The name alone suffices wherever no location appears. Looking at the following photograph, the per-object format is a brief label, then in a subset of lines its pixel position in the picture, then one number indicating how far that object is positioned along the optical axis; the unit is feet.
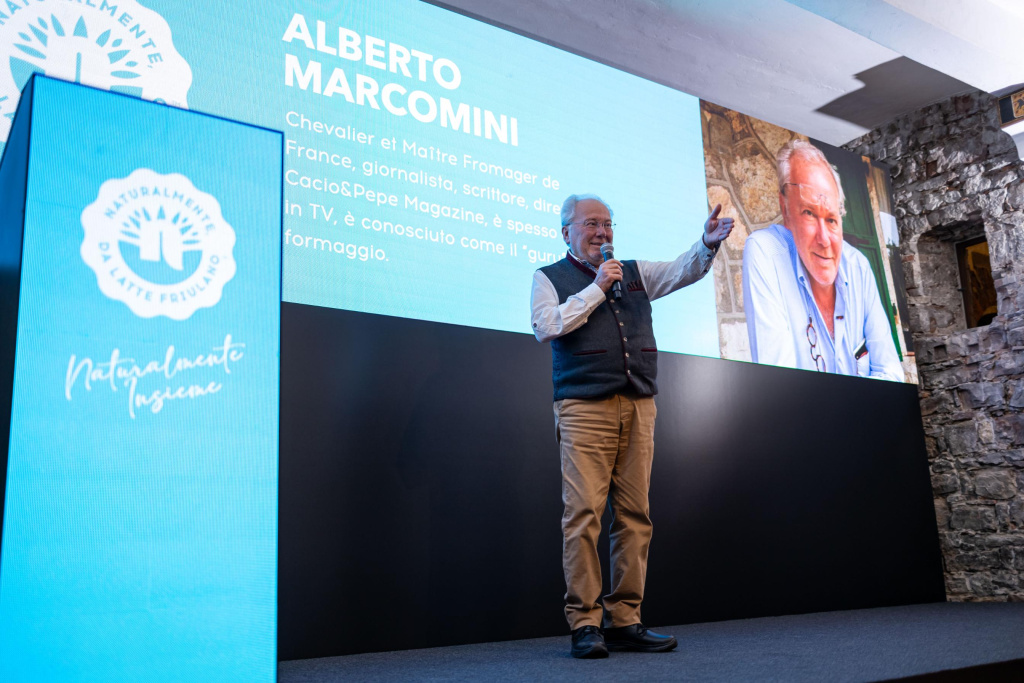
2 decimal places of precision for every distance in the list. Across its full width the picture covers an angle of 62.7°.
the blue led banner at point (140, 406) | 4.15
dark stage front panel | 8.64
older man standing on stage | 7.46
